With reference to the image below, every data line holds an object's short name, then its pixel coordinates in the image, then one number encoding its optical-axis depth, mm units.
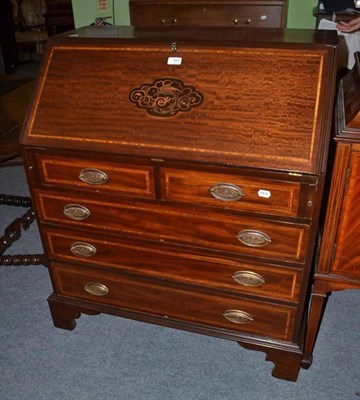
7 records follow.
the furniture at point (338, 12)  3406
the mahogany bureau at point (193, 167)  1527
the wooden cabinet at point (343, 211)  1458
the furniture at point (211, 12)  4141
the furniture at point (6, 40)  6859
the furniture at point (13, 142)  2131
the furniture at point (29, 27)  7711
